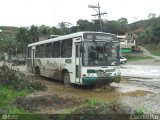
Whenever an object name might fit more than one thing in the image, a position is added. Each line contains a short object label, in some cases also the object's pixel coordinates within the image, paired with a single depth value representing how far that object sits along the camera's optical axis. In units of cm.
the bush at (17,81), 1364
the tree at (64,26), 10420
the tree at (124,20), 16250
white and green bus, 1530
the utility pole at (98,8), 5785
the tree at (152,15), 15688
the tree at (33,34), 8756
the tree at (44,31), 8981
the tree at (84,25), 10179
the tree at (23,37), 8800
